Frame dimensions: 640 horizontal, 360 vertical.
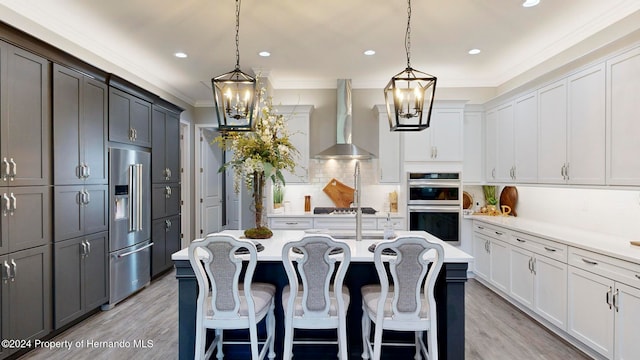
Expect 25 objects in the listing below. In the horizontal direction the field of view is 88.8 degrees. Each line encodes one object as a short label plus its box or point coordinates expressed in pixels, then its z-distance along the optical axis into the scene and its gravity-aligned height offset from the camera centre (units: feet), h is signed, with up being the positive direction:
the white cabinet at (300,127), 16.55 +2.60
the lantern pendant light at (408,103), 7.39 +1.74
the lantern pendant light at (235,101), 7.37 +1.77
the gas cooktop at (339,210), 16.48 -1.63
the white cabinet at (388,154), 16.34 +1.21
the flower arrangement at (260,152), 8.60 +0.70
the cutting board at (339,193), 17.49 -0.80
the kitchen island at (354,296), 7.59 -2.87
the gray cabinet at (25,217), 8.08 -1.04
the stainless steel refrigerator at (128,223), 11.95 -1.74
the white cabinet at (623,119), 8.42 +1.61
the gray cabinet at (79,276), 9.70 -3.15
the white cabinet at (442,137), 15.89 +2.00
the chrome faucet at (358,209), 8.92 -0.85
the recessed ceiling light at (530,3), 9.62 +5.22
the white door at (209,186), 21.56 -0.52
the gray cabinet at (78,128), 9.71 +1.60
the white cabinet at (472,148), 16.56 +1.53
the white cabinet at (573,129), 9.59 +1.60
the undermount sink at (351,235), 9.72 -1.77
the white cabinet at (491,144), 15.49 +1.64
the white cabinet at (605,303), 7.48 -3.16
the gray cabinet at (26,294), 8.10 -3.04
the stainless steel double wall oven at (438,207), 15.51 -1.37
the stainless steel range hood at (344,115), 16.85 +3.26
